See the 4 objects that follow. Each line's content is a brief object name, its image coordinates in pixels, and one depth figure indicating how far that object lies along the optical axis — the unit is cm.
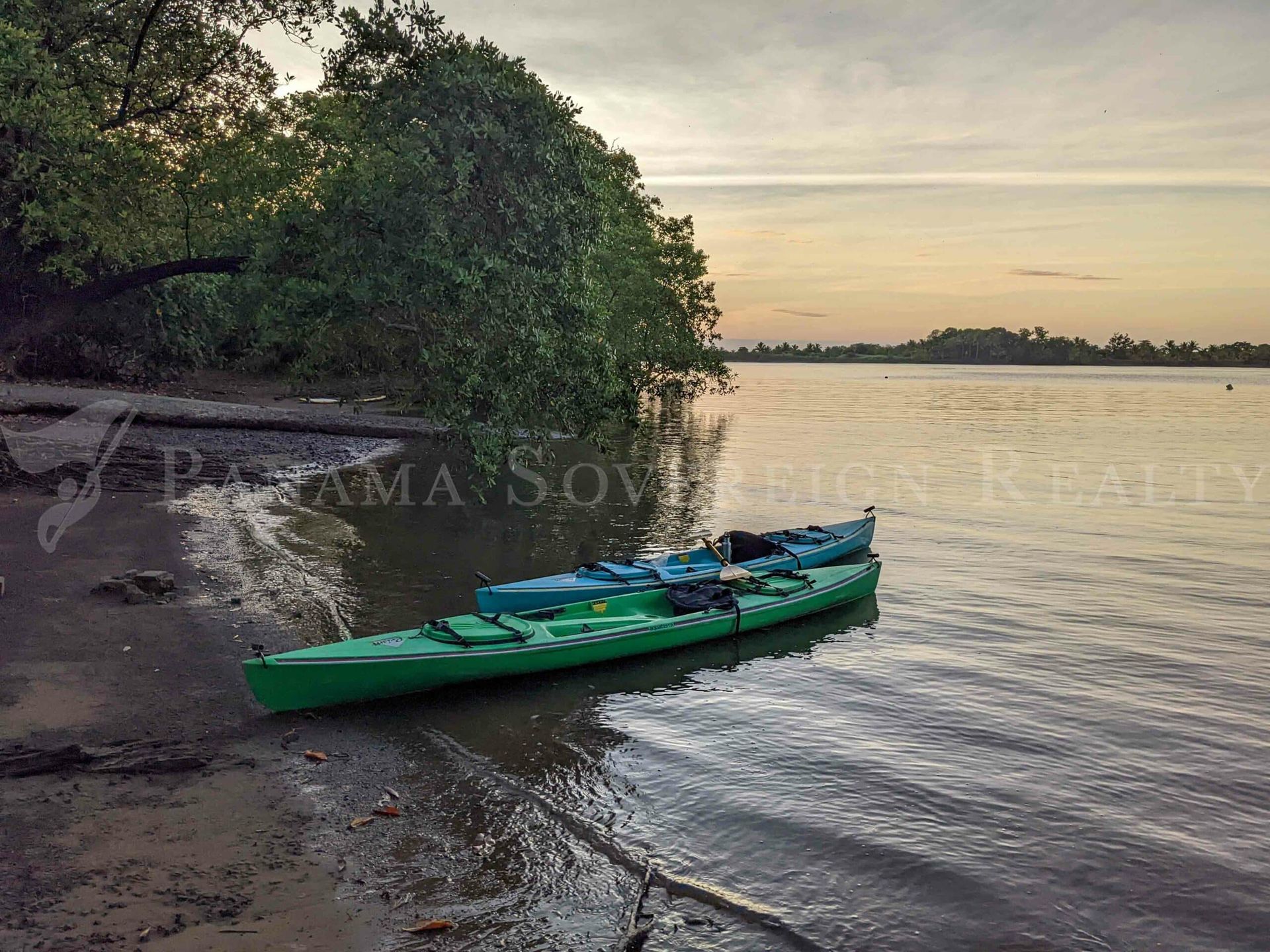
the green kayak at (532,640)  1013
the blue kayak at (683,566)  1464
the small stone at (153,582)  1303
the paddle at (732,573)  1548
